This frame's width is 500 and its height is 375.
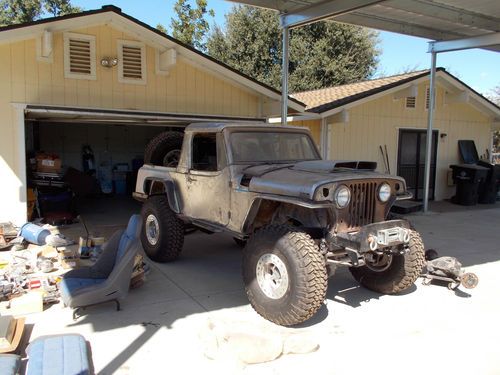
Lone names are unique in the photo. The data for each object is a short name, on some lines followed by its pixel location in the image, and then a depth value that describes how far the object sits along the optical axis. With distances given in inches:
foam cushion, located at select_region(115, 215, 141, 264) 193.3
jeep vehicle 167.5
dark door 550.3
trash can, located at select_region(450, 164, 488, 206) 546.6
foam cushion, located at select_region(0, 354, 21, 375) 125.7
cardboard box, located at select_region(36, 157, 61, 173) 389.7
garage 321.1
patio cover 334.3
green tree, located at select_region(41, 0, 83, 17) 1301.7
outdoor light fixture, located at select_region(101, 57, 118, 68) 349.4
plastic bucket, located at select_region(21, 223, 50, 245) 292.4
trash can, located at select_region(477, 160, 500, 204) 564.1
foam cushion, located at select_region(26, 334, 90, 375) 126.3
